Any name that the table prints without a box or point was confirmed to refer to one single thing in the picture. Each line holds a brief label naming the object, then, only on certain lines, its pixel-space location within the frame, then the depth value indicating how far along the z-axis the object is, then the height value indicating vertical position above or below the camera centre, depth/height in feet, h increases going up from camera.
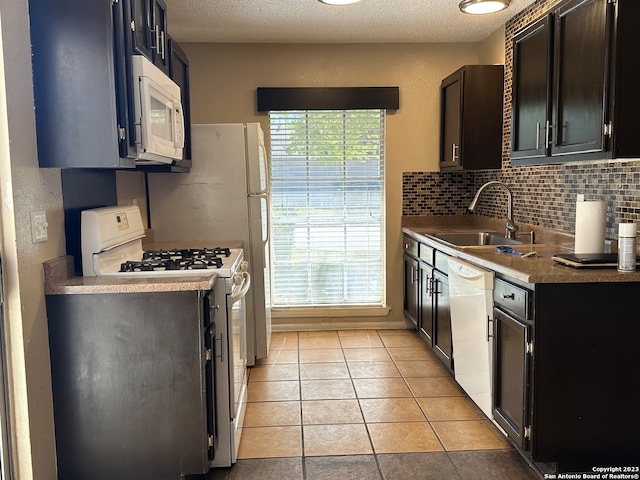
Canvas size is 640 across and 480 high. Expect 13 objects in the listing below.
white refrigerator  11.53 -0.05
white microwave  7.05 +1.09
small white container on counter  7.05 -0.84
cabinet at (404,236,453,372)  11.10 -2.48
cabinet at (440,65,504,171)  12.75 +1.65
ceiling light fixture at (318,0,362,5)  10.34 +3.52
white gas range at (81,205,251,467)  7.67 -1.23
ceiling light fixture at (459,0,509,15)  10.68 +3.55
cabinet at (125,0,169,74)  7.36 +2.38
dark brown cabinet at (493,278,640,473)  7.11 -2.49
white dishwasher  8.67 -2.41
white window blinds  14.56 -0.49
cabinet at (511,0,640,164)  7.00 +1.45
